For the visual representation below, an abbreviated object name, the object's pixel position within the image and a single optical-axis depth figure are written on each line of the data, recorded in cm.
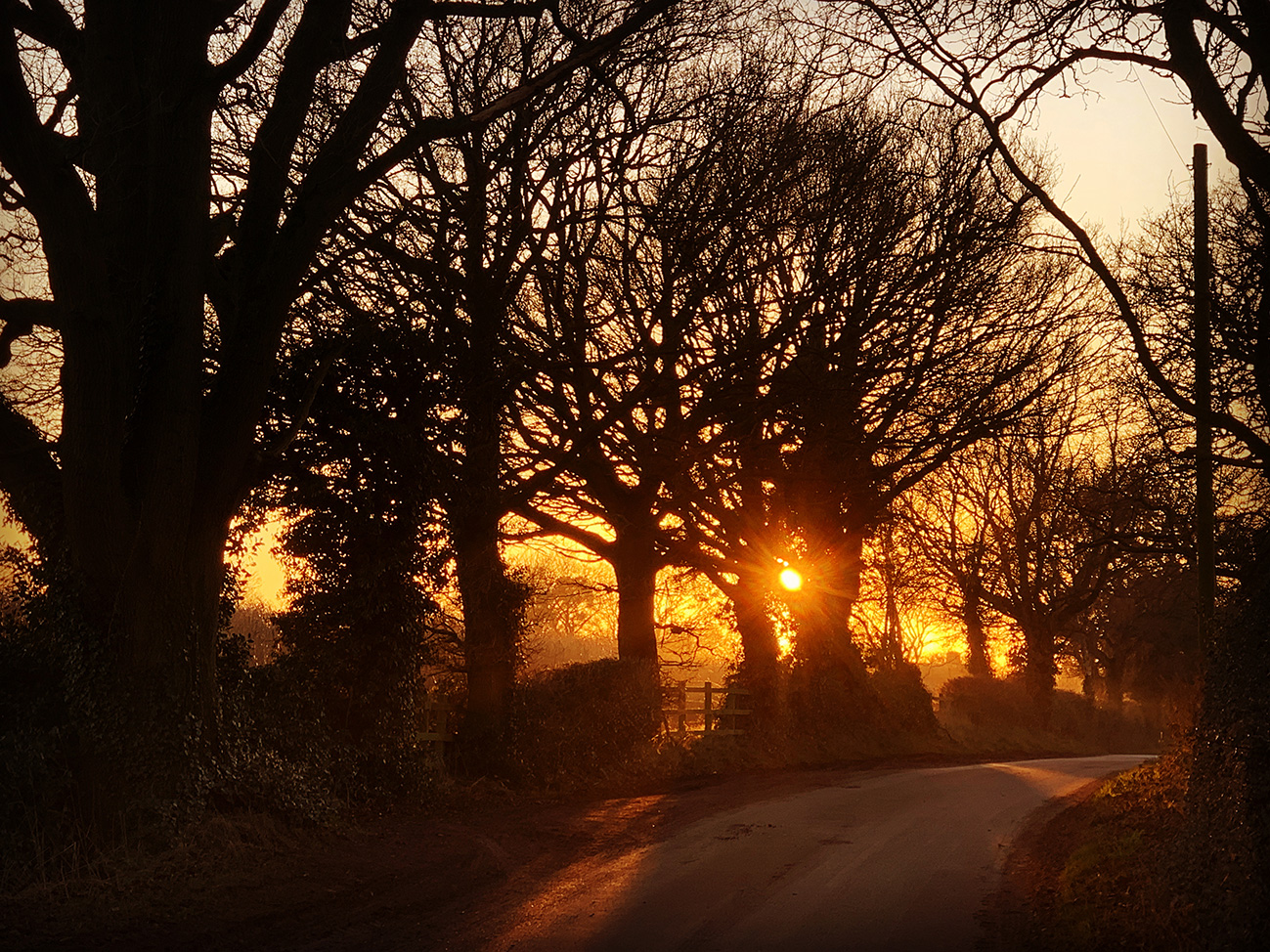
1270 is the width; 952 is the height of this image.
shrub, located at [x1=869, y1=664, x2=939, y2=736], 2759
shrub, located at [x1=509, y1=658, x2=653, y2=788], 1695
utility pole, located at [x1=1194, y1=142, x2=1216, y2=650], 1345
